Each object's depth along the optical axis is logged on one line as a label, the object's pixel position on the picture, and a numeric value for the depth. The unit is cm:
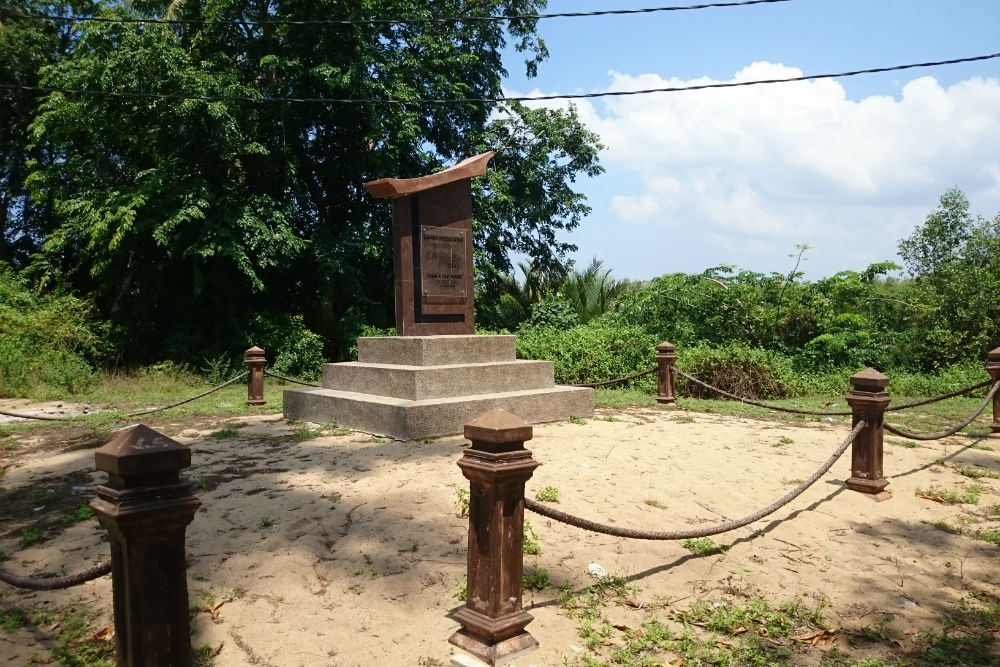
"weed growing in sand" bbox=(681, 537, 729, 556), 438
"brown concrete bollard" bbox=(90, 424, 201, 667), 231
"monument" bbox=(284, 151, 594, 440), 766
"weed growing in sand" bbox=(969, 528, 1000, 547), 476
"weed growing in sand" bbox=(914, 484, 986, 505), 560
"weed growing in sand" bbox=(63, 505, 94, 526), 479
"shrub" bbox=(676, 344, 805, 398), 1243
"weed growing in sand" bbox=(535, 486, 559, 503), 498
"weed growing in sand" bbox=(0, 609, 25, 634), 335
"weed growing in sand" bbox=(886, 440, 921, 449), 751
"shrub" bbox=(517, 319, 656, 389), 1303
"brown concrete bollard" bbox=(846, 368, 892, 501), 569
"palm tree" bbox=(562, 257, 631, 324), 1733
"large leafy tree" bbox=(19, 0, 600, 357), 1449
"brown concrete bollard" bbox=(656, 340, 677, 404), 1070
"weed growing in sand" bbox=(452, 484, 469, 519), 467
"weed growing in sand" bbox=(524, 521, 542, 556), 418
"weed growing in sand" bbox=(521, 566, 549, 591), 379
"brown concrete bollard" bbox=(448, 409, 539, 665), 304
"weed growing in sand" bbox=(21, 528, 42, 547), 442
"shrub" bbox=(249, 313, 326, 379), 1627
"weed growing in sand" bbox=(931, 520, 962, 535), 496
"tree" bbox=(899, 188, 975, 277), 3519
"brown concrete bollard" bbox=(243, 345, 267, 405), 1065
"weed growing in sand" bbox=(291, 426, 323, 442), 743
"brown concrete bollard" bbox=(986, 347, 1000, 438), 824
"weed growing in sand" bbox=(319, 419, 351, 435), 766
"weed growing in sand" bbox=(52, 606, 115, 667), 308
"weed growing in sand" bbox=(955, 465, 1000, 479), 632
